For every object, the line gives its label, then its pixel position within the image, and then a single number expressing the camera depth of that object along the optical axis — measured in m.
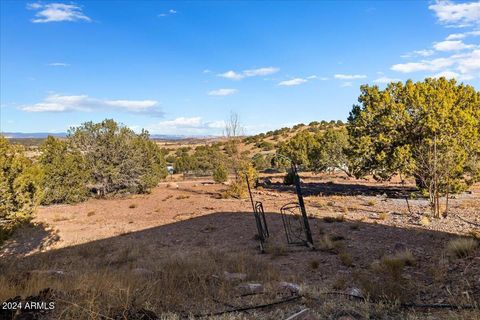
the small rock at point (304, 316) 4.57
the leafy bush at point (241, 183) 25.31
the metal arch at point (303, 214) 10.43
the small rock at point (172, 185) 35.74
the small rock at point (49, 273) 7.80
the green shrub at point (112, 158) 28.70
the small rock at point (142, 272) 7.96
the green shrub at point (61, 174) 25.11
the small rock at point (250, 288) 6.61
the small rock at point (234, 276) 7.63
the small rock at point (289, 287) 6.42
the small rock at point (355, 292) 6.12
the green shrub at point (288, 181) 32.97
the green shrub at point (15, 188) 9.02
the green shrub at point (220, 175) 32.66
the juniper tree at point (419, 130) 18.06
